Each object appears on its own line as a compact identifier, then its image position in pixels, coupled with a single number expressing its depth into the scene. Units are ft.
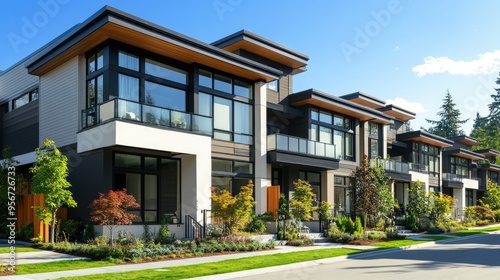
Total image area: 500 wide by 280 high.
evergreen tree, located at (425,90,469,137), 299.58
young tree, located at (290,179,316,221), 77.77
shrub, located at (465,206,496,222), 146.30
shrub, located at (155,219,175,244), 64.54
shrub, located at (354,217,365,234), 88.34
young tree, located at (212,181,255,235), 66.08
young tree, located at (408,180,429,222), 111.75
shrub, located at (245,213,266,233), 78.54
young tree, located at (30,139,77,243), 60.75
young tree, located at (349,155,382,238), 83.76
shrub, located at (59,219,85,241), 65.21
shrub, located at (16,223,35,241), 66.74
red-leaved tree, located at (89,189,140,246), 55.11
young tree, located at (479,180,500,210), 166.09
